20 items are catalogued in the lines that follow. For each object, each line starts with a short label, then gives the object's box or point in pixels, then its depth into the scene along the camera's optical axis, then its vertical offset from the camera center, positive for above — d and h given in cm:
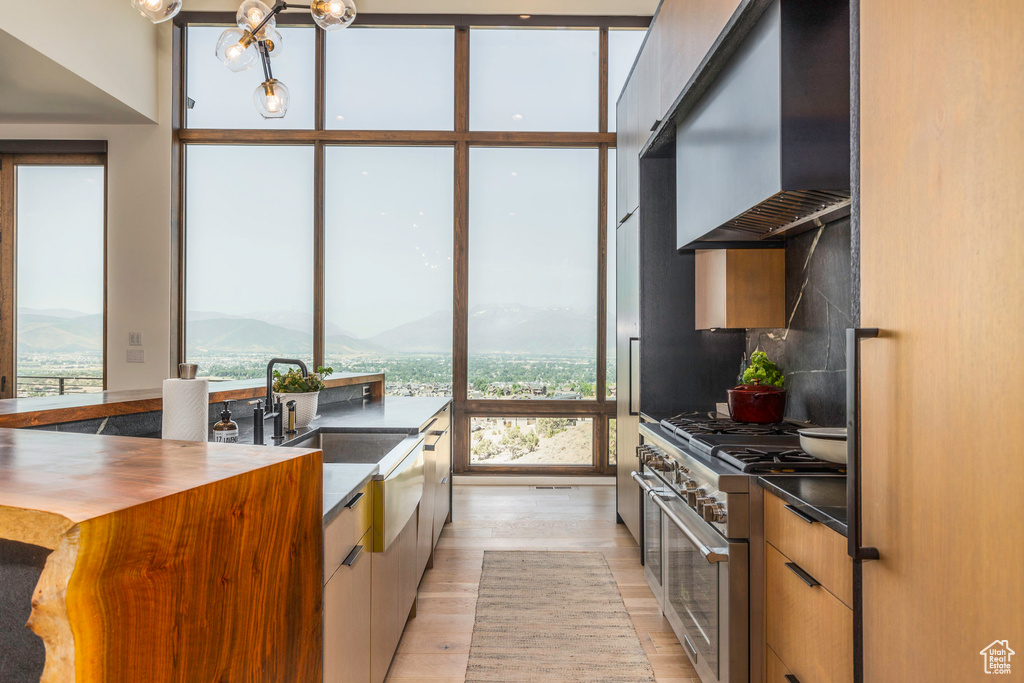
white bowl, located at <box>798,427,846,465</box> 142 -27
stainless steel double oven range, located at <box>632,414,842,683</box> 145 -57
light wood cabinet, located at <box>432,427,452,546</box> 285 -81
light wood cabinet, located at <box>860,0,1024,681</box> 70 +2
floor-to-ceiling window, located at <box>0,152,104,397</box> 422 +52
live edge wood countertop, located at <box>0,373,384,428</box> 135 -19
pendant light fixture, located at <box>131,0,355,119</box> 203 +127
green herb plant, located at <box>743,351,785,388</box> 228 -13
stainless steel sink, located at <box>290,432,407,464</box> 219 -43
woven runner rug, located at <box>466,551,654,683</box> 189 -115
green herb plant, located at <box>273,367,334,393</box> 216 -17
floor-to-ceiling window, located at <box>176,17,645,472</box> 437 +99
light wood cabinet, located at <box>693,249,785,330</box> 238 +24
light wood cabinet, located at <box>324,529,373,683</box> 116 -67
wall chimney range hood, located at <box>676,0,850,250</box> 148 +65
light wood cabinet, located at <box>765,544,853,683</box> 108 -63
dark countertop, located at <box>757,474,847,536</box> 111 -36
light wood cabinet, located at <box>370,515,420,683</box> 156 -84
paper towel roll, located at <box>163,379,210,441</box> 140 -18
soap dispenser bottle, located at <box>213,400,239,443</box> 157 -26
